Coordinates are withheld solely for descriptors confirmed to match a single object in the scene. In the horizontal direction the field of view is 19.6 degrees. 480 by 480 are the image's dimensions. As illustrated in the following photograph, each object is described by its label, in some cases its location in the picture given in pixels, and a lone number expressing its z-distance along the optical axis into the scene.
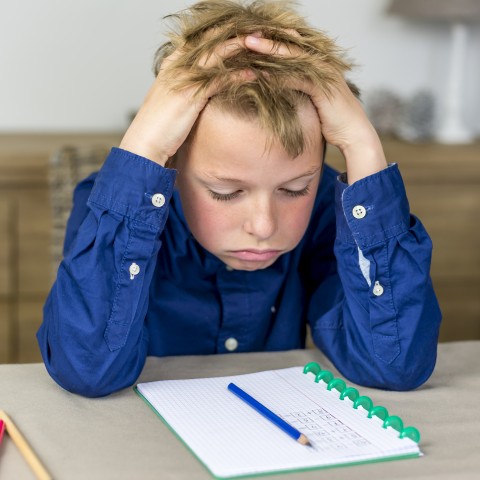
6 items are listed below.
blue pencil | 0.91
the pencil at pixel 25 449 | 0.85
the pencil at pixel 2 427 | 0.91
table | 0.87
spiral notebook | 0.88
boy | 1.04
